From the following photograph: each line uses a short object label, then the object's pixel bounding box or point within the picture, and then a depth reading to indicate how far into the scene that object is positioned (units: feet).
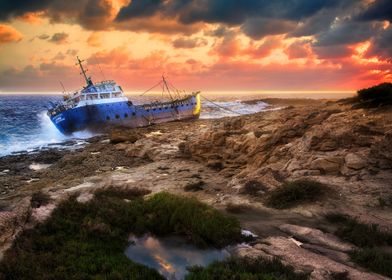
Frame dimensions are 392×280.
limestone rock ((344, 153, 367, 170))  47.60
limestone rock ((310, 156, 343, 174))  49.06
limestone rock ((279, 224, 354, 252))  30.30
